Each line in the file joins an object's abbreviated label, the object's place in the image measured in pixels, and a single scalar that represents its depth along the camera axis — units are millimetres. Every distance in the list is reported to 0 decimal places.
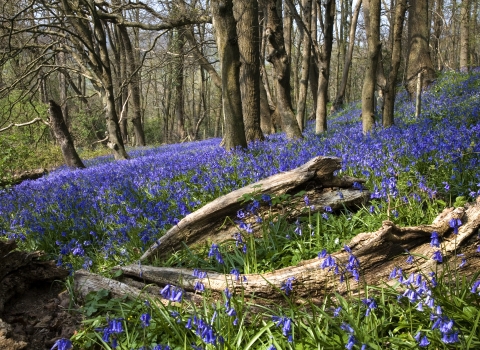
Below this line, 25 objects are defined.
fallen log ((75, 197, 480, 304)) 2650
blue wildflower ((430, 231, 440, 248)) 2133
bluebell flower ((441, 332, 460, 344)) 1698
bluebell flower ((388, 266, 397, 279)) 2240
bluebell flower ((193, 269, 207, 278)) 2525
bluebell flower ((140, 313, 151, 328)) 2131
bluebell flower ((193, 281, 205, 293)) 2459
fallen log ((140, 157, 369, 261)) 3963
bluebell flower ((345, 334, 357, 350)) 1809
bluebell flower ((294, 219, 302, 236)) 3168
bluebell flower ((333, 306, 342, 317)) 2225
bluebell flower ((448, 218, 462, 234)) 2295
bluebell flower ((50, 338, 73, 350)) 1927
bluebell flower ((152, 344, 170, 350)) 2062
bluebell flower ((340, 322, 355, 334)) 2016
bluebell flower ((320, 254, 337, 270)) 2182
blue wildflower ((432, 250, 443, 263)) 2141
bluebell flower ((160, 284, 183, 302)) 2192
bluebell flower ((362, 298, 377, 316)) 2079
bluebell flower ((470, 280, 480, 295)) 2054
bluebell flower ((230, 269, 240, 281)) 2486
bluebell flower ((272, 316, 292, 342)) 1939
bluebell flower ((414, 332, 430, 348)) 1790
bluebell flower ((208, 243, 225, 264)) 2750
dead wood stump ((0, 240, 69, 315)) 3088
